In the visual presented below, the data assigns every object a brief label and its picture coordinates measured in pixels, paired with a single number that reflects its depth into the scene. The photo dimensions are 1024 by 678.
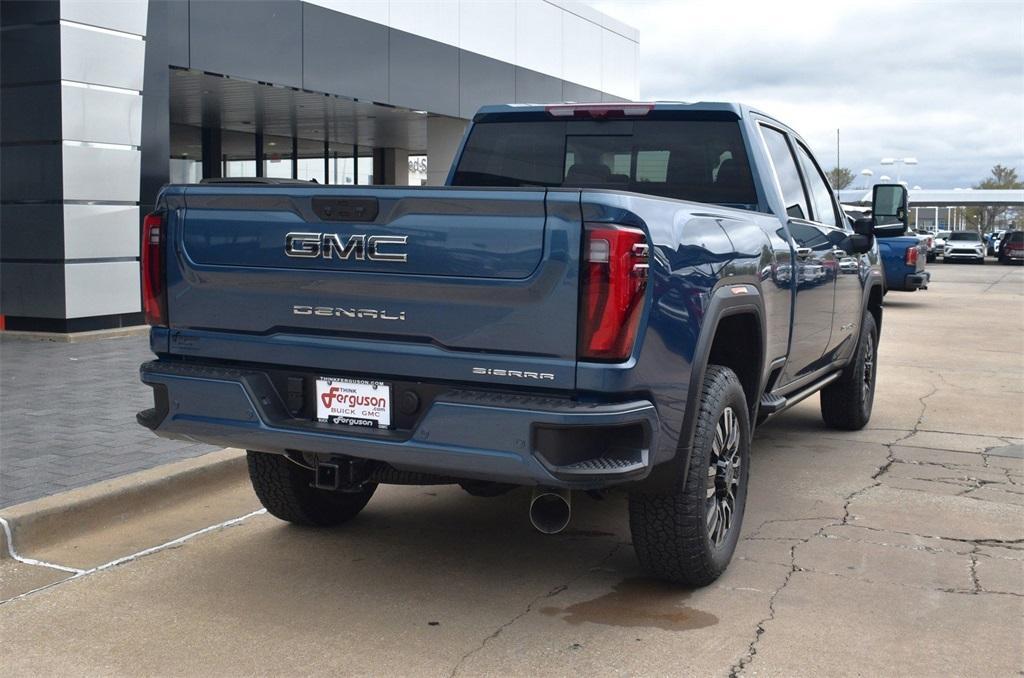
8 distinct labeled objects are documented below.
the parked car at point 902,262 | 21.05
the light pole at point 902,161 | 68.19
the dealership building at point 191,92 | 12.95
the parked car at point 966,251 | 49.16
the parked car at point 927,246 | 22.02
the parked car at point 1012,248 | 48.53
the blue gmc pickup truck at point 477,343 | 3.77
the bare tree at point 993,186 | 107.75
